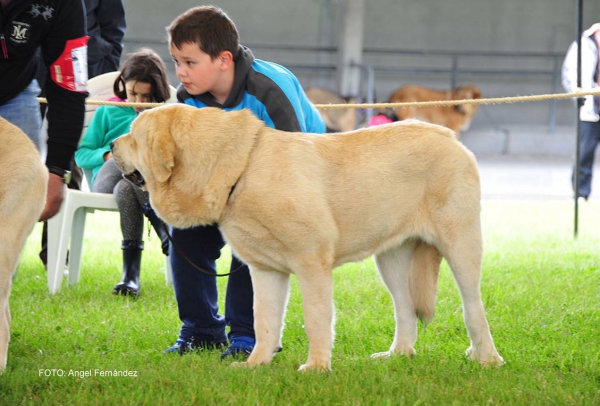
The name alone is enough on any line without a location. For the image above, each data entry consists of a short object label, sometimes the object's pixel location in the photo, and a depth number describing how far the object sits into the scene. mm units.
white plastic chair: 11117
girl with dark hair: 11180
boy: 7441
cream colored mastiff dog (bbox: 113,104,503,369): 6785
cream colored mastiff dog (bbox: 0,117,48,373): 6637
